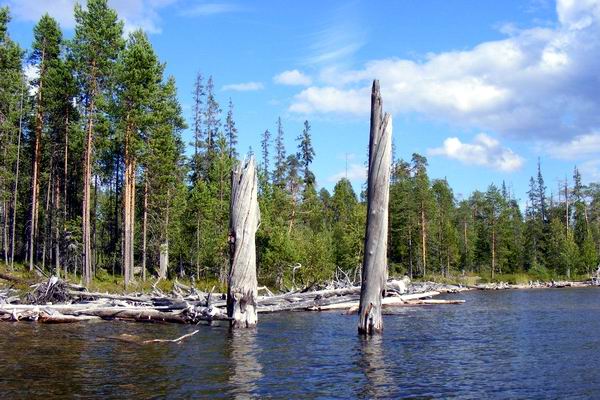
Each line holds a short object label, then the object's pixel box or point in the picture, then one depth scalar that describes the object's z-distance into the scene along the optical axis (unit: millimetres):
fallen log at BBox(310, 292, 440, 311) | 30938
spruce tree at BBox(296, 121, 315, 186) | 91412
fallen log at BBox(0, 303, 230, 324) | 22125
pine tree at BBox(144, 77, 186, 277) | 43000
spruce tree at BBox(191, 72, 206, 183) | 68688
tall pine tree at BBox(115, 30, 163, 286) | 38375
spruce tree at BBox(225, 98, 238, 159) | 75125
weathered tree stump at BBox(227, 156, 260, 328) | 20438
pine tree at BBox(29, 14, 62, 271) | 44625
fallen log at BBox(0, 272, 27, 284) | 29828
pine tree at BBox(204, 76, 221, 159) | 70625
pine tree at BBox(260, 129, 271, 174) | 87675
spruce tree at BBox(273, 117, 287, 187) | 72938
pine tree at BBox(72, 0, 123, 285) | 36531
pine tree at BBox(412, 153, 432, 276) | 80000
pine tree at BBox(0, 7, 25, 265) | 41281
